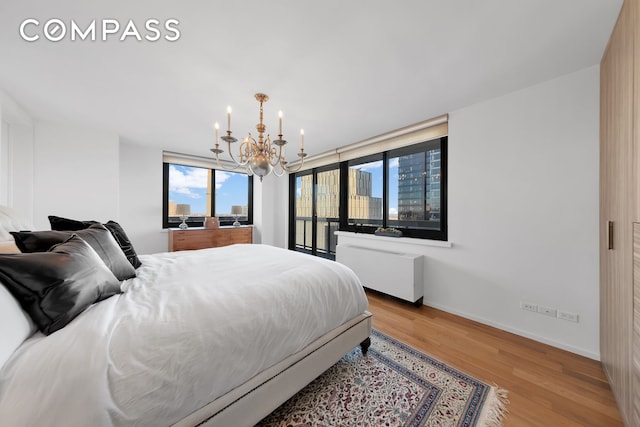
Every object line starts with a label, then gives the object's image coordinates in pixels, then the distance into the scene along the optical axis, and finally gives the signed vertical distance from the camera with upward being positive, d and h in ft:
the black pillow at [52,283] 2.75 -0.96
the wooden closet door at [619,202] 3.90 +0.23
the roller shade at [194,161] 13.45 +3.44
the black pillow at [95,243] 3.86 -0.57
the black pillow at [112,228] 5.32 -0.39
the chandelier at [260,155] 6.58 +1.85
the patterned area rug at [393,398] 4.18 -3.93
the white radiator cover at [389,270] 8.82 -2.52
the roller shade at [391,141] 8.82 +3.48
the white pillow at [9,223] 4.43 -0.22
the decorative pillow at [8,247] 3.72 -0.59
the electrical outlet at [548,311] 6.45 -2.93
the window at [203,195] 13.91 +1.29
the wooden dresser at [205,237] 12.66 -1.50
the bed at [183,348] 2.23 -1.81
